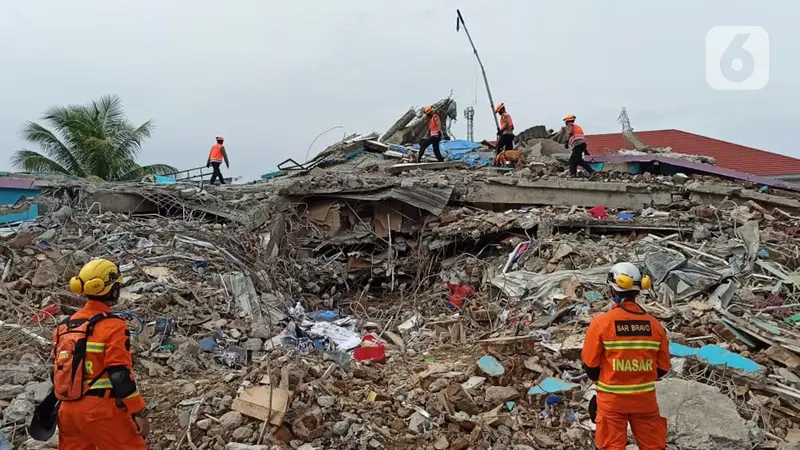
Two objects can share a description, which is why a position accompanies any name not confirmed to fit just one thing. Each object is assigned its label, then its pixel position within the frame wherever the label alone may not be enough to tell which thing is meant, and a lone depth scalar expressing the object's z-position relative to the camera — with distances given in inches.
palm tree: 652.1
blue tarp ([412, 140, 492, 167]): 489.1
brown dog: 460.1
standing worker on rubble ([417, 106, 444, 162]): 455.5
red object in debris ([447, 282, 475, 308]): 302.6
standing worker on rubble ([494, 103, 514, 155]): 436.1
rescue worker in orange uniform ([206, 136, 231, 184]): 463.2
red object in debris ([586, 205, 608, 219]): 335.6
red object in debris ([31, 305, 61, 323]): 211.8
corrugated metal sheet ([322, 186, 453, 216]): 371.6
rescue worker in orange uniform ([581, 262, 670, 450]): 121.9
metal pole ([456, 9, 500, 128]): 597.0
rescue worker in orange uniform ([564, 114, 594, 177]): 392.2
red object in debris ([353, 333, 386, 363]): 220.6
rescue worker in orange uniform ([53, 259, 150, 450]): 108.0
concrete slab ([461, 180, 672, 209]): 359.9
